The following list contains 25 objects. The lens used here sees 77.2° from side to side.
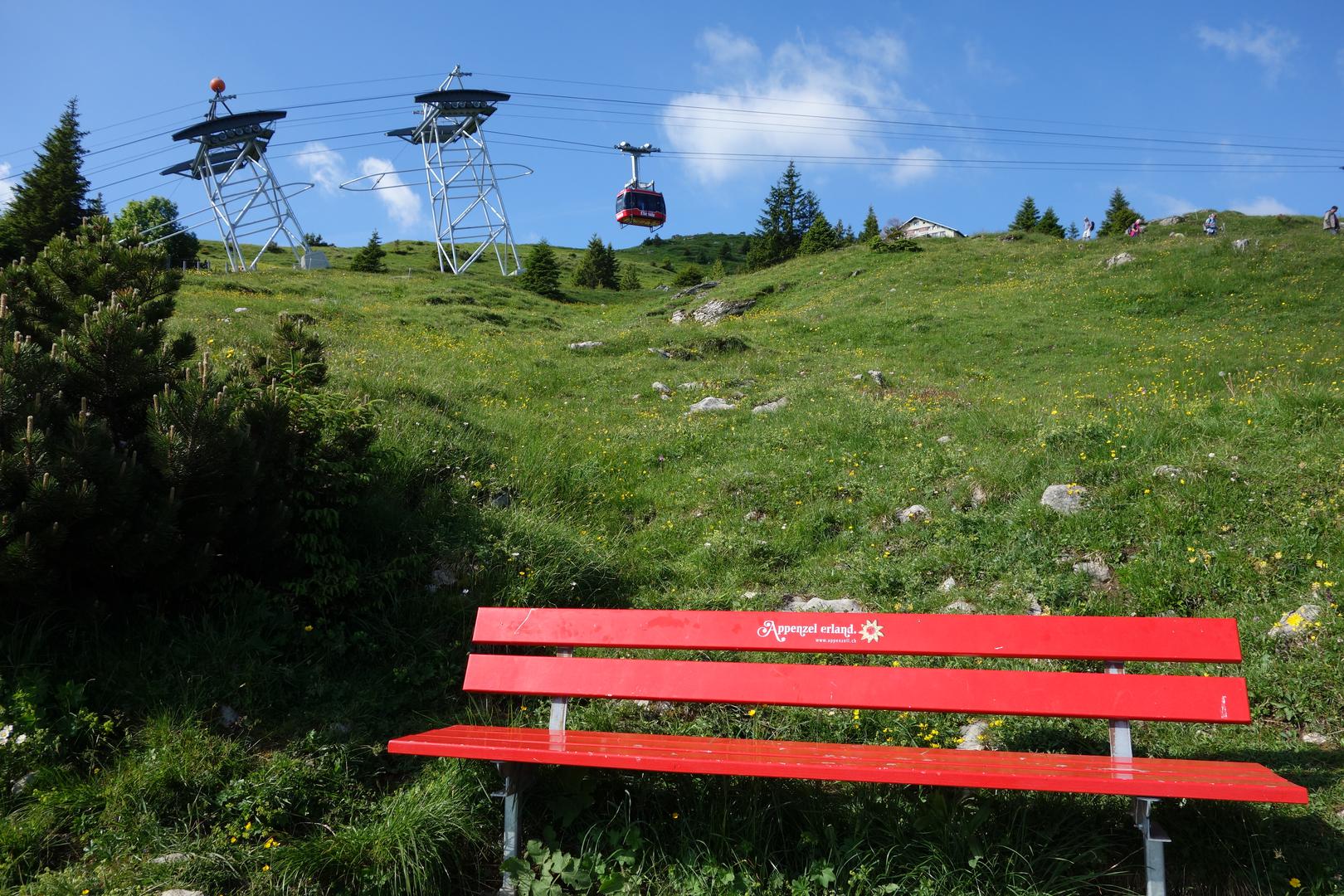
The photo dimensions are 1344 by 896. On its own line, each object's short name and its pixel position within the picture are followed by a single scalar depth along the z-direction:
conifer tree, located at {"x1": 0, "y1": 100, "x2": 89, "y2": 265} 40.72
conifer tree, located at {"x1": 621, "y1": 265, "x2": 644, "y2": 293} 60.31
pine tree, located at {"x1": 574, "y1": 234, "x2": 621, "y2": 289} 59.12
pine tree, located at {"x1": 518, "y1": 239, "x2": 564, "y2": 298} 43.59
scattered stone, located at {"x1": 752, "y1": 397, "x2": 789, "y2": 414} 11.88
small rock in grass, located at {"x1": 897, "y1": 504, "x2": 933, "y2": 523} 7.31
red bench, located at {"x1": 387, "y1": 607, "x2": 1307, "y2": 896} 3.22
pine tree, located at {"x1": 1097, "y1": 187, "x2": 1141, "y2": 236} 55.81
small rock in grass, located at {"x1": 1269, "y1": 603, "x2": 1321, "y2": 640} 4.69
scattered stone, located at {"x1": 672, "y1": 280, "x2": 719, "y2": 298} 37.72
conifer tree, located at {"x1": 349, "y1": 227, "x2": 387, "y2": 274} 54.16
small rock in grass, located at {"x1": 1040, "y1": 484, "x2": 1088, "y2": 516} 6.68
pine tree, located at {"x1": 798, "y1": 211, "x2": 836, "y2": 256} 48.94
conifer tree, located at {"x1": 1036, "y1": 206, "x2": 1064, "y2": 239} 56.06
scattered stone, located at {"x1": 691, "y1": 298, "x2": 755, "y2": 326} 30.94
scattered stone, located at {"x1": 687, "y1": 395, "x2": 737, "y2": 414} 12.49
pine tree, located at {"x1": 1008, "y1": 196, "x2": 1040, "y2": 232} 64.69
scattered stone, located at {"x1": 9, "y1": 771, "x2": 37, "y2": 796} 3.71
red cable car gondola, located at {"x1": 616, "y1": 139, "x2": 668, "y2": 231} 46.84
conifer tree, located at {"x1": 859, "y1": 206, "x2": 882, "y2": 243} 64.00
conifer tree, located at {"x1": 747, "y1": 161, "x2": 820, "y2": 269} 56.50
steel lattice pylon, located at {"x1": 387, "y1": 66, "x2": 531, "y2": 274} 52.94
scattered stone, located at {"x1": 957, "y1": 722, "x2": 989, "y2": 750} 4.29
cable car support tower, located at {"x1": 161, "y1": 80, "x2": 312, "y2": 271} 49.50
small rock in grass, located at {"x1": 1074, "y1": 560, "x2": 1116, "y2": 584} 5.82
